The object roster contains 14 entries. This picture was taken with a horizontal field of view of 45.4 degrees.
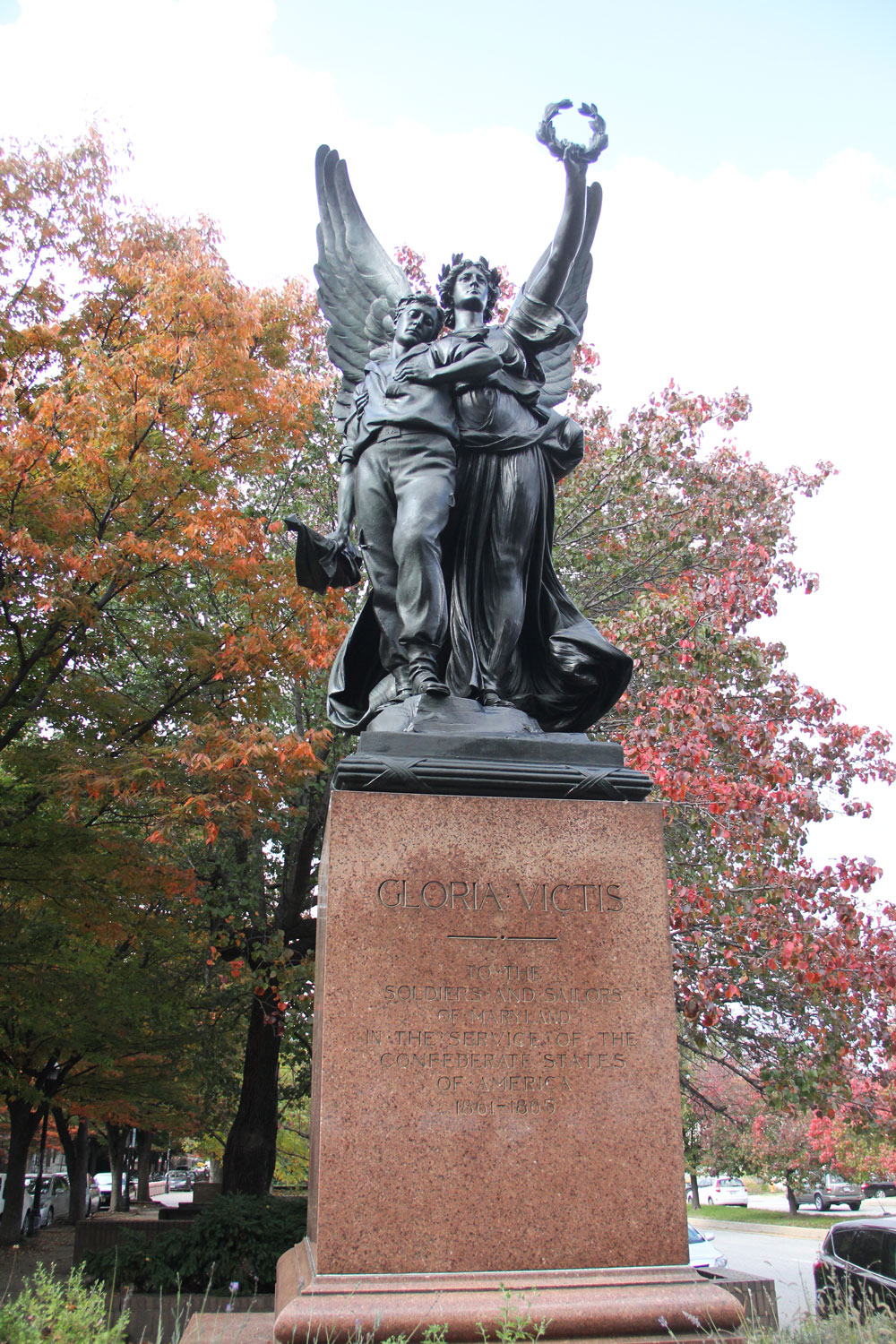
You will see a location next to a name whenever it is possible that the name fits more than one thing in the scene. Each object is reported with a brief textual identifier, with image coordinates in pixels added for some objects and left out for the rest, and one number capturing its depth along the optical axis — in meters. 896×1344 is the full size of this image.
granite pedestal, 3.63
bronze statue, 5.38
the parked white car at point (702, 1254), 16.22
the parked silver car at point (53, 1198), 38.46
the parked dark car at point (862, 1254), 11.40
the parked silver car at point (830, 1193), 47.69
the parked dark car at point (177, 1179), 67.56
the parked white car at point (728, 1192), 60.82
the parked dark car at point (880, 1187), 46.22
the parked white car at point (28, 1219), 29.38
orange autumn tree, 10.90
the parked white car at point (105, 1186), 55.73
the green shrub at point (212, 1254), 9.98
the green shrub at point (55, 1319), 3.98
